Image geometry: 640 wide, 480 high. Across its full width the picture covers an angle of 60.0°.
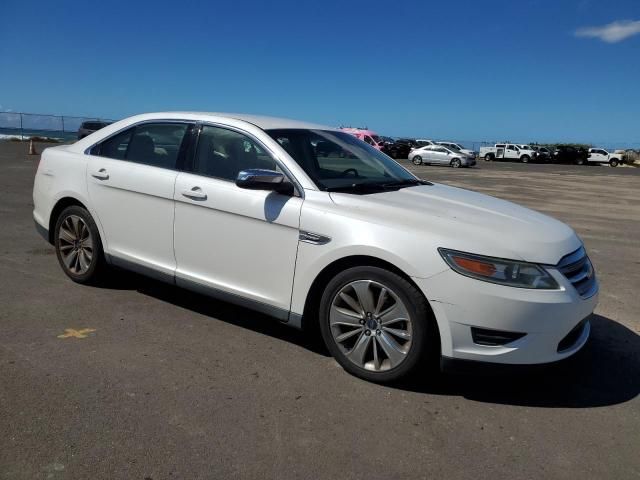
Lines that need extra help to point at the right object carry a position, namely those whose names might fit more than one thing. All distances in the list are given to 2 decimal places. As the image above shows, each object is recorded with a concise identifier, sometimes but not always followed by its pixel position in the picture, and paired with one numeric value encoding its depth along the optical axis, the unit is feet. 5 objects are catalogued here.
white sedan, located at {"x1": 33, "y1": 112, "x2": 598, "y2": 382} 10.32
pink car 125.88
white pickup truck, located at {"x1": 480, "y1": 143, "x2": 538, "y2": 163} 174.19
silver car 127.85
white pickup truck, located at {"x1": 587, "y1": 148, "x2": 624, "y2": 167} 178.81
